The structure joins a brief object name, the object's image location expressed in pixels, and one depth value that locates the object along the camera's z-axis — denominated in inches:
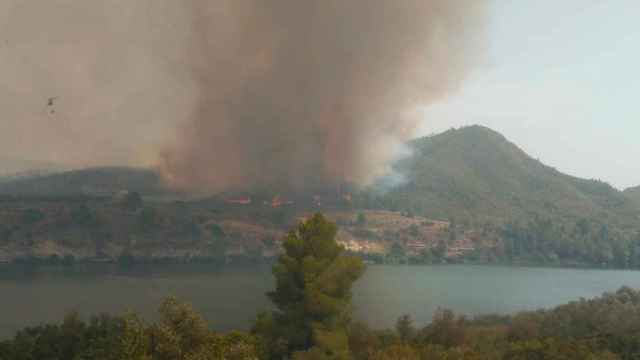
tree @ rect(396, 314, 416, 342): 1065.6
